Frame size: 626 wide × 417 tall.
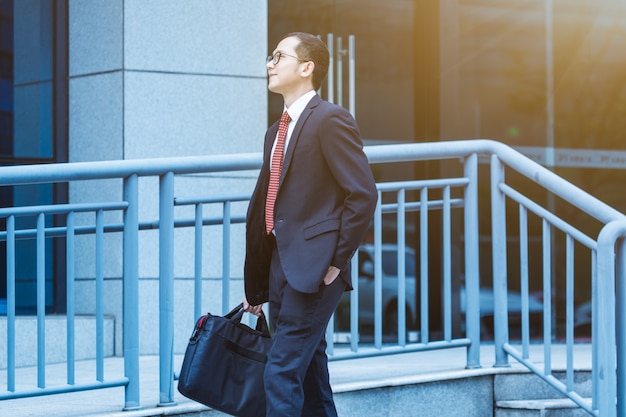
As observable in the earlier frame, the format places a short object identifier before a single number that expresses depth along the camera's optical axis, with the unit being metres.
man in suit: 6.31
